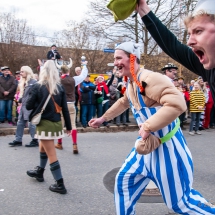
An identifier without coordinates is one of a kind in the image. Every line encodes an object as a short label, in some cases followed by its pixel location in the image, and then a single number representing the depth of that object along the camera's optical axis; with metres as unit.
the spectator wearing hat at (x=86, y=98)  9.02
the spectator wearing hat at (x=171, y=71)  5.15
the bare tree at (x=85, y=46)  19.20
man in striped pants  2.16
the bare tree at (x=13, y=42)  19.52
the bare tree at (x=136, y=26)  16.72
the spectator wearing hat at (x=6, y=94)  8.86
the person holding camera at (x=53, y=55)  7.43
